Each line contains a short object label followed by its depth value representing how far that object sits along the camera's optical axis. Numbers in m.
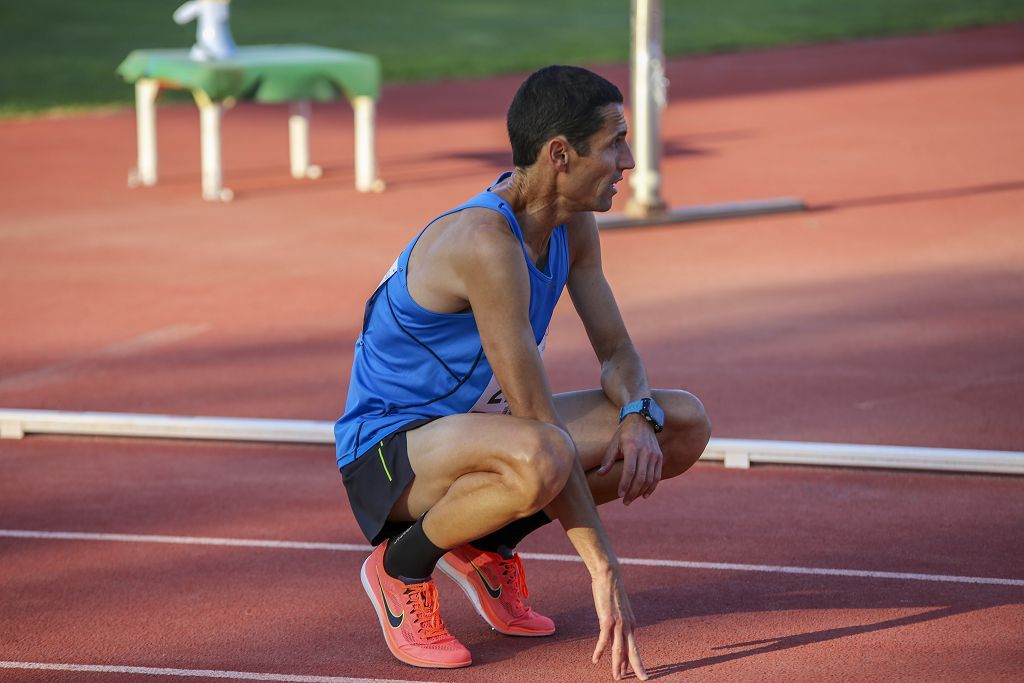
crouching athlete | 7.11
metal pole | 20.52
